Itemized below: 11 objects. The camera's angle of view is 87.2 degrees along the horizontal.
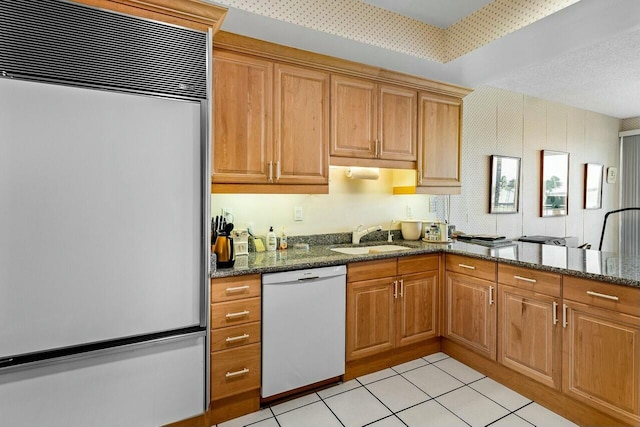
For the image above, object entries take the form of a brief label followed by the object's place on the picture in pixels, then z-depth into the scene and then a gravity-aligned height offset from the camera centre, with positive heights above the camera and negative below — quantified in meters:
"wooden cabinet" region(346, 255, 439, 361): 2.38 -0.74
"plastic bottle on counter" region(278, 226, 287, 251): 2.65 -0.30
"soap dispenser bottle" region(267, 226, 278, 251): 2.58 -0.28
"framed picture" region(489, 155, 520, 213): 3.77 +0.25
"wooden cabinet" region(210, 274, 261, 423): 1.90 -0.82
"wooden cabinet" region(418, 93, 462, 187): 3.02 +0.61
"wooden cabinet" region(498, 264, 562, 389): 2.01 -0.75
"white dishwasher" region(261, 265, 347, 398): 2.05 -0.79
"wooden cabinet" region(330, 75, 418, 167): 2.59 +0.69
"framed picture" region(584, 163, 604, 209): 4.74 +0.31
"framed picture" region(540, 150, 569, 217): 4.22 +0.29
